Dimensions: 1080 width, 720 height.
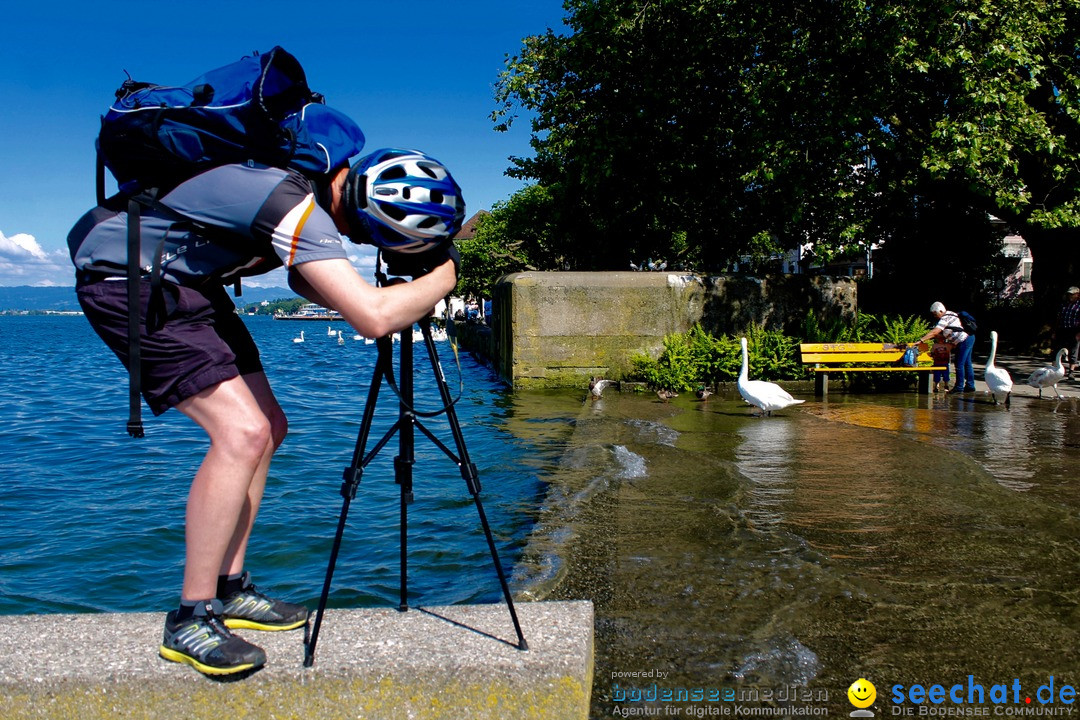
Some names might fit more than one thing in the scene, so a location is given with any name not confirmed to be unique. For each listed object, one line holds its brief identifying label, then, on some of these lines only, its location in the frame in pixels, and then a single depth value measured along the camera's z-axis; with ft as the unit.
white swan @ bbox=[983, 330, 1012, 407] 39.14
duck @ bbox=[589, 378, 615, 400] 44.42
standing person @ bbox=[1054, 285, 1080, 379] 55.06
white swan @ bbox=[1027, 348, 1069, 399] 41.52
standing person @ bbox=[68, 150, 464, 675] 8.52
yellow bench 45.09
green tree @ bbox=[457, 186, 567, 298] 125.90
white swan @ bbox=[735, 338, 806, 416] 36.14
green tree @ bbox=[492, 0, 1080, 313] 42.80
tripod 9.20
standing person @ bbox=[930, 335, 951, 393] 46.03
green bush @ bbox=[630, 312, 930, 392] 46.75
